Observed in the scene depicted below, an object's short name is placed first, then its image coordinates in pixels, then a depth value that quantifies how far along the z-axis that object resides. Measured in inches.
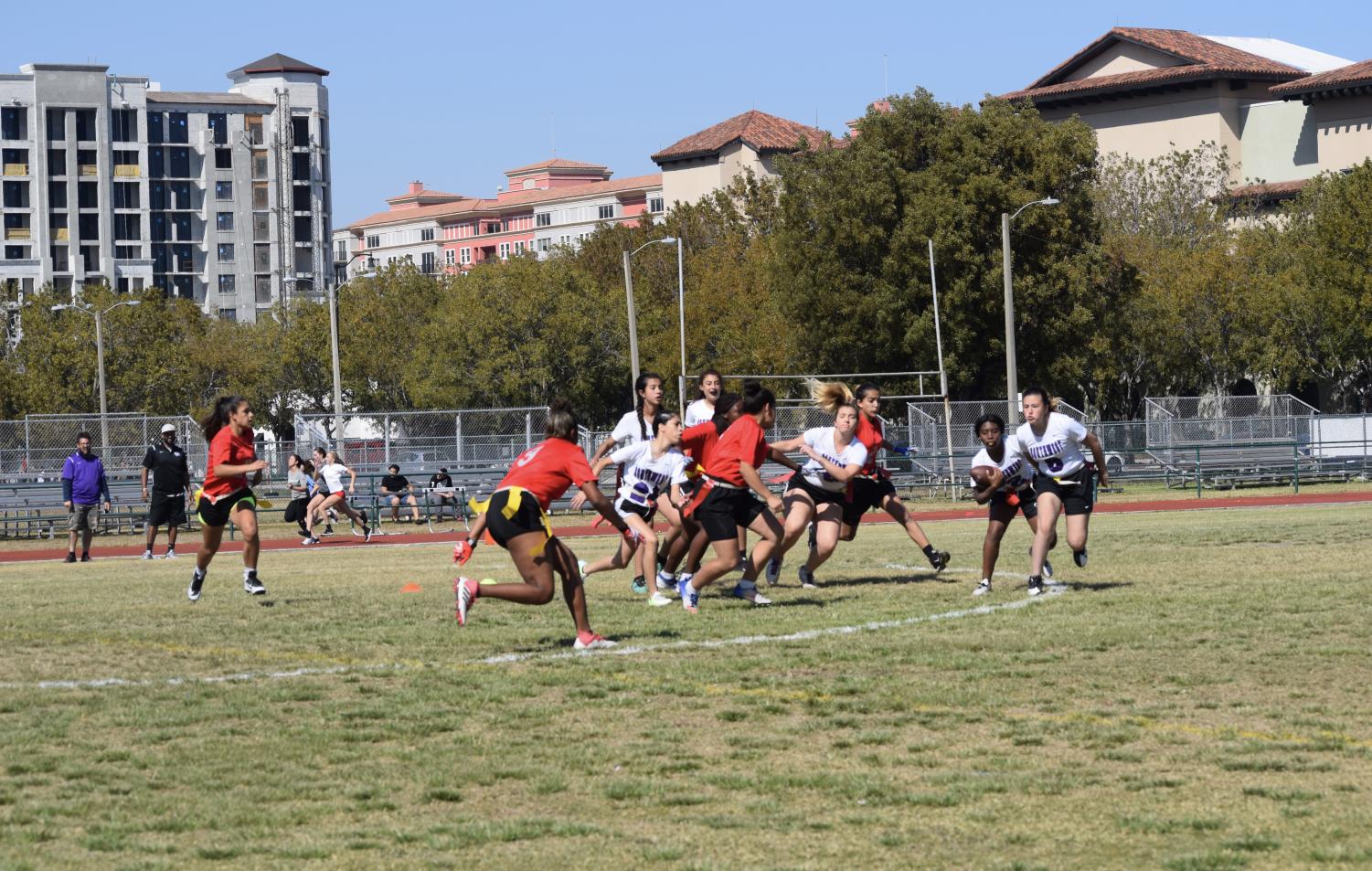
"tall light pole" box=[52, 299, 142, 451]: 1670.8
